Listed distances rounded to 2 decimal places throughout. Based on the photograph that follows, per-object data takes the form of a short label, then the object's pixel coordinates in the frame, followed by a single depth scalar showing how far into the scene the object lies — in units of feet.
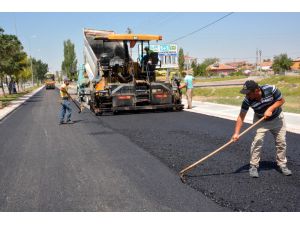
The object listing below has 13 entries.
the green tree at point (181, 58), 306.55
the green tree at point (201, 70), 316.33
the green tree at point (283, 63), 318.65
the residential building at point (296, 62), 449.27
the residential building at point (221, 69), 468.34
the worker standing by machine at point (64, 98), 39.58
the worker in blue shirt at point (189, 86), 50.55
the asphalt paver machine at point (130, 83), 46.44
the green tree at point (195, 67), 306.78
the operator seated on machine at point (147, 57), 48.93
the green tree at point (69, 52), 253.85
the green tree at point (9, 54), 85.20
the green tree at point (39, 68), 305.47
